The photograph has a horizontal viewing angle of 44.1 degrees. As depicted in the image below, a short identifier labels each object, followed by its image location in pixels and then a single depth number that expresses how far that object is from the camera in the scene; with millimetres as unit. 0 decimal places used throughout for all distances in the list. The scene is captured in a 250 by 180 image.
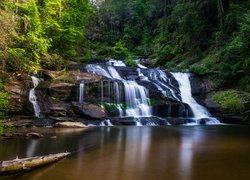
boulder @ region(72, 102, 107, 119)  19250
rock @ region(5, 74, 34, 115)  17938
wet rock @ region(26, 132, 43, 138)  13058
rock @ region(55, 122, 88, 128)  17166
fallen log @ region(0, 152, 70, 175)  7098
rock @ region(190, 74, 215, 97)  24328
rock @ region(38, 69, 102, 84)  20969
